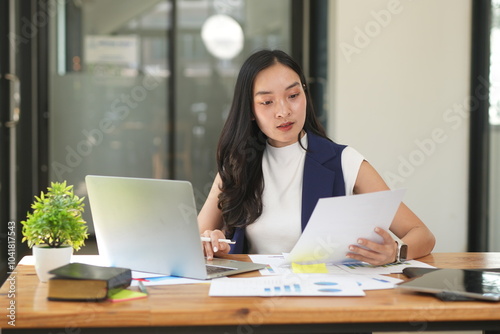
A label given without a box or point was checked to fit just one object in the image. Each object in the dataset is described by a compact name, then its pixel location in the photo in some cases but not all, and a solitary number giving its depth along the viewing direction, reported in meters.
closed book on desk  1.31
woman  2.13
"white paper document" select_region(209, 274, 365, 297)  1.37
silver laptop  1.46
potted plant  1.51
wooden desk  1.23
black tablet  1.32
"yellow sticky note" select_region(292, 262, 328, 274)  1.60
